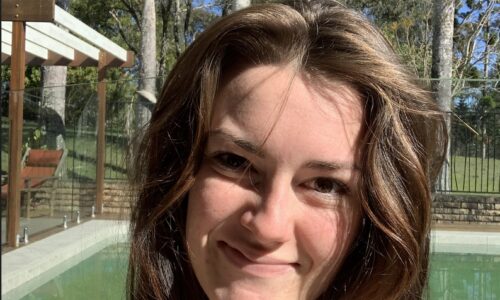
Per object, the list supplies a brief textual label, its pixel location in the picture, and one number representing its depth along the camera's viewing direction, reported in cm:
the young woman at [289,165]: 85
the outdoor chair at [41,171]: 712
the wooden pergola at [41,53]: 566
